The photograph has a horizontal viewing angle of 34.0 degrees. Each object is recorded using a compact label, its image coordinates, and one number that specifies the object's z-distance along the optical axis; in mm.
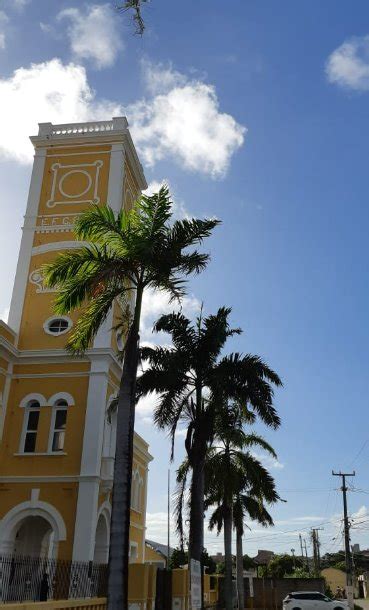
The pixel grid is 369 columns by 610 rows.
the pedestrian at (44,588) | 15664
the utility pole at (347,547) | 36203
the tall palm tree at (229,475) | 20000
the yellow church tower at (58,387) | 22344
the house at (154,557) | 49356
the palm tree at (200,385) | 18891
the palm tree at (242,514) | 31125
